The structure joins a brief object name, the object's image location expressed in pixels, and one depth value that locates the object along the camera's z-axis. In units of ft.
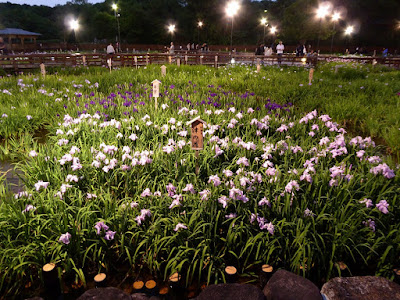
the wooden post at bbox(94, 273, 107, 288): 8.02
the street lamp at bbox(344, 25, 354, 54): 154.55
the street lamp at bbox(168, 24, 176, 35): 195.11
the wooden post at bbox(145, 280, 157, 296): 8.27
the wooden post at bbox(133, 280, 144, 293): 8.29
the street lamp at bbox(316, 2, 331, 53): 82.05
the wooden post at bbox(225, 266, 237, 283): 8.09
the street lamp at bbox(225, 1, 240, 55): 85.30
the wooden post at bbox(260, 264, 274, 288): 8.41
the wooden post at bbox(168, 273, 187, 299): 8.22
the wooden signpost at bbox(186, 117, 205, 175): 11.22
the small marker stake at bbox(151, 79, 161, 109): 19.84
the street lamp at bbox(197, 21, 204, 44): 189.14
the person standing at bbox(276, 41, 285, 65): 72.56
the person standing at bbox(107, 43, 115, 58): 66.28
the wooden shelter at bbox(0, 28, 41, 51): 127.94
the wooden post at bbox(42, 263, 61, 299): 7.89
